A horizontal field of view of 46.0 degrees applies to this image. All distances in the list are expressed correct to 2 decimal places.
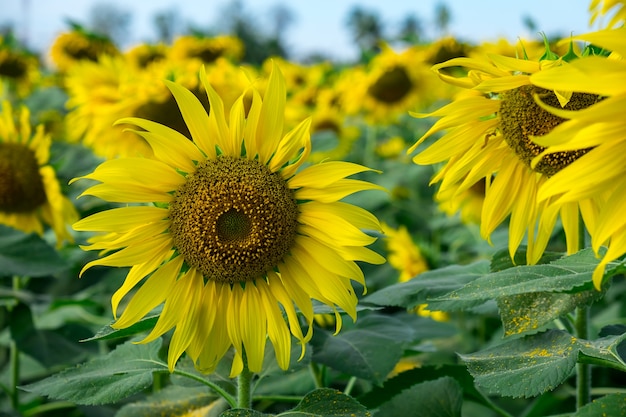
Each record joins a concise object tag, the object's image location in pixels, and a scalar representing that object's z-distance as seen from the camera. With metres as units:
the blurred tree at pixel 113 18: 52.31
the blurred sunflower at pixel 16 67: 4.70
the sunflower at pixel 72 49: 5.02
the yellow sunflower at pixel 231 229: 1.23
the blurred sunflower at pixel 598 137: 0.81
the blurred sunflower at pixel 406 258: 2.66
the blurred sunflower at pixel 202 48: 4.61
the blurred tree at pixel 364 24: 37.28
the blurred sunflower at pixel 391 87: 4.41
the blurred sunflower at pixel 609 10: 1.11
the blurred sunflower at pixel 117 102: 2.75
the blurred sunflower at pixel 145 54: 4.50
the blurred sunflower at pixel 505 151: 1.24
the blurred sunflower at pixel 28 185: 2.37
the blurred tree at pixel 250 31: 23.39
